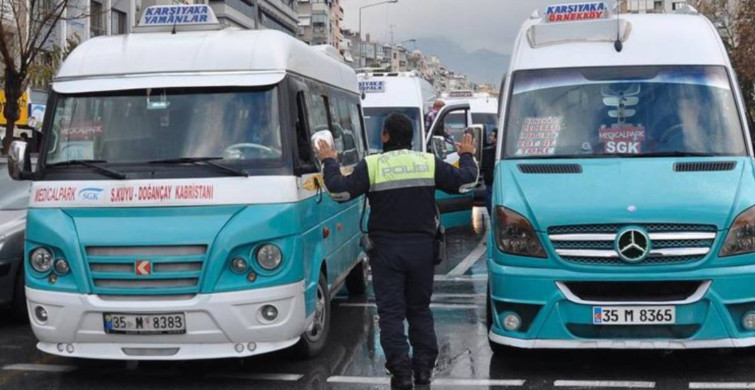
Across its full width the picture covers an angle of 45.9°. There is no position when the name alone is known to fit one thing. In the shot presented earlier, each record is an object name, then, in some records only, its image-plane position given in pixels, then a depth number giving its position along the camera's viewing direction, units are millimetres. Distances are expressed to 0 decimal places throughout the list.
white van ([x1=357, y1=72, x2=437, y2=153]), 15297
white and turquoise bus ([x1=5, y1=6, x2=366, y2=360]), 6176
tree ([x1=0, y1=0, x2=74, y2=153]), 18812
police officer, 6020
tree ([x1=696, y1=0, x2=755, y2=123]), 38594
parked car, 8438
